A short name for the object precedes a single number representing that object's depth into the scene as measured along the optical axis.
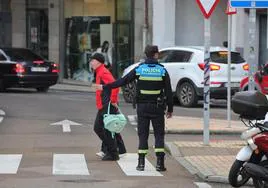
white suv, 37.87
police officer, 19.64
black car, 46.16
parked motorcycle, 15.27
